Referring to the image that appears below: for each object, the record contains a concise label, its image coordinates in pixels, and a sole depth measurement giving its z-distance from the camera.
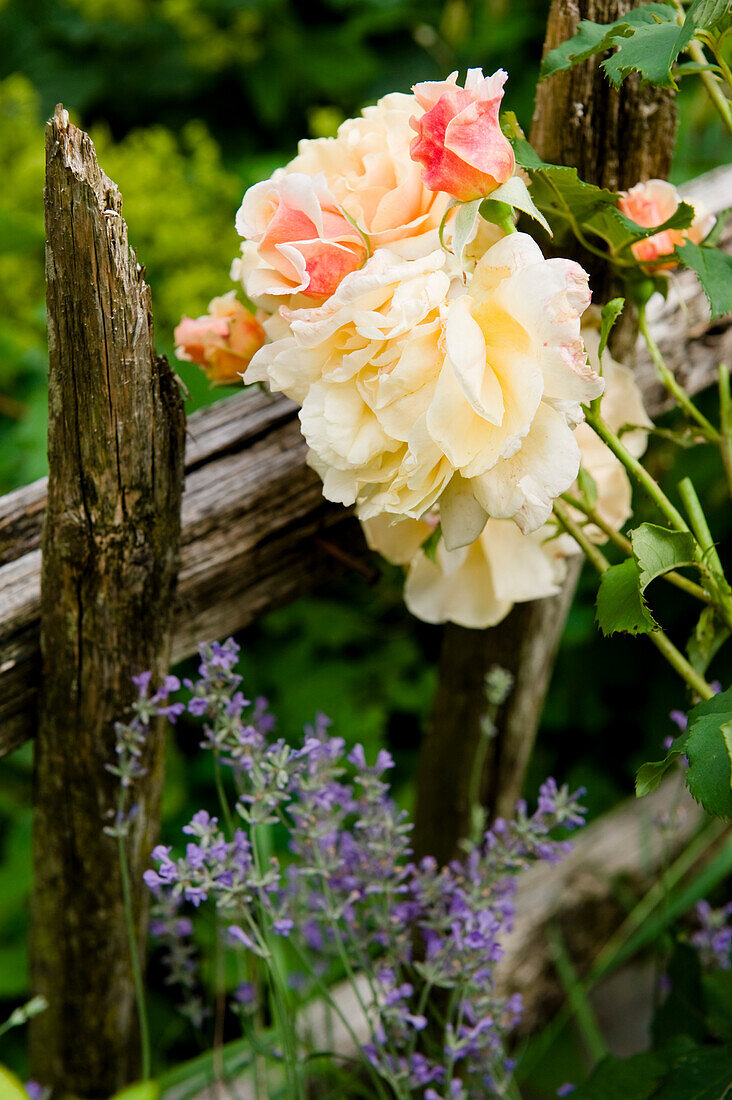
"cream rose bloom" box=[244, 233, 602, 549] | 0.50
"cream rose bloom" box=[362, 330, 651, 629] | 0.72
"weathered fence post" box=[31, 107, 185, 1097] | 0.61
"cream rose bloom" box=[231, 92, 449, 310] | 0.57
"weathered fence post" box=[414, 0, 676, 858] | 0.77
